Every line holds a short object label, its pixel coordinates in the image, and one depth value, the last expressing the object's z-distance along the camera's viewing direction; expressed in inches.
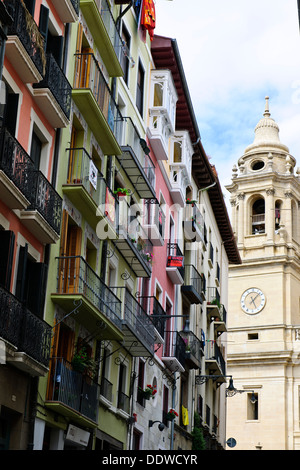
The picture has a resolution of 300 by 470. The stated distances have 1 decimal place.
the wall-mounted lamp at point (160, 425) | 1117.7
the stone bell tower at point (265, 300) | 2345.0
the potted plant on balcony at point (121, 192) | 974.4
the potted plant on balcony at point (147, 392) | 1073.5
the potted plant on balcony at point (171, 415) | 1217.4
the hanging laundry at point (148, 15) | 1124.5
